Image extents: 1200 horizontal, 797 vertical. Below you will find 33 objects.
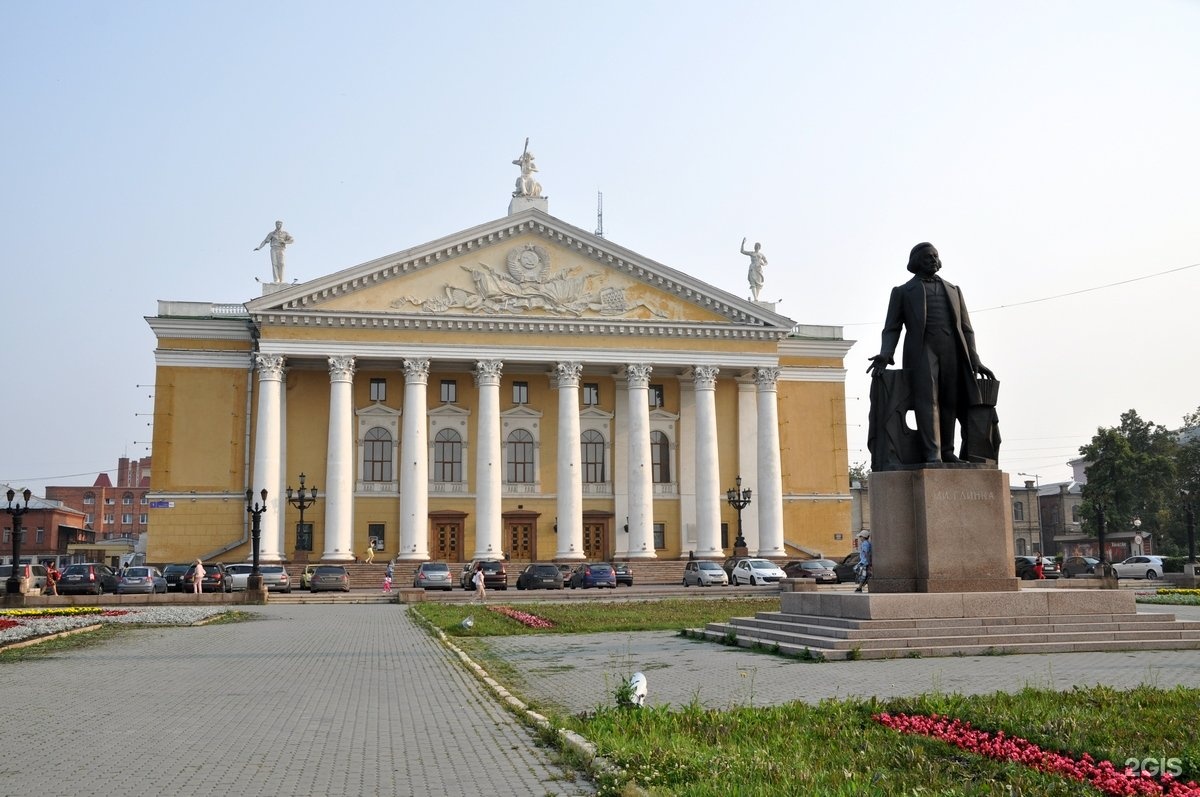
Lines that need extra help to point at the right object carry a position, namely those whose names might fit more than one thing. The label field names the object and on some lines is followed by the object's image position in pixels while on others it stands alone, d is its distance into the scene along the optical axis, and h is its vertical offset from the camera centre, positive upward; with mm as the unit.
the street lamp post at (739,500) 52531 +2339
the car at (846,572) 46062 -947
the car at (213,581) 43688 -887
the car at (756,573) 45181 -917
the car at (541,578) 44156 -966
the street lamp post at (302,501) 46312 +2414
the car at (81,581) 42219 -787
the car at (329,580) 43906 -915
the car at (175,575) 46281 -696
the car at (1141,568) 52938 -1122
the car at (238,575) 45156 -702
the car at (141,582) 42094 -856
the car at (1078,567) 48344 -949
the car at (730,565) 48550 -628
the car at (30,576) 42497 -692
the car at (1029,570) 44619 -987
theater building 52344 +6937
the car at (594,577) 44719 -969
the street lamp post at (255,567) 36719 -346
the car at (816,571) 47031 -911
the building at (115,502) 116375 +5987
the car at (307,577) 45375 -838
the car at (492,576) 45812 -888
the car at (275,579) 44094 -844
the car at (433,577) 44688 -875
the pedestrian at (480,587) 37959 -1123
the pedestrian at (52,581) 38750 -718
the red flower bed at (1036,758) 6416 -1339
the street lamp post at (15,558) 34284 +81
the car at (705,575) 46469 -998
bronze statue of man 16141 +2769
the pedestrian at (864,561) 30464 -343
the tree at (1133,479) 72500 +4195
